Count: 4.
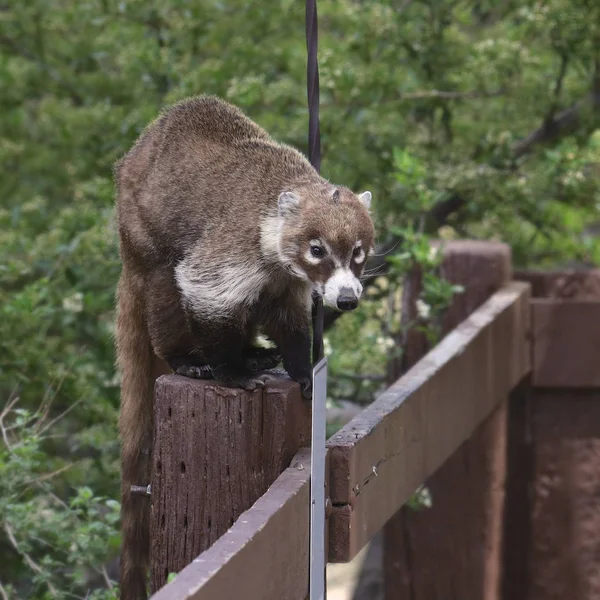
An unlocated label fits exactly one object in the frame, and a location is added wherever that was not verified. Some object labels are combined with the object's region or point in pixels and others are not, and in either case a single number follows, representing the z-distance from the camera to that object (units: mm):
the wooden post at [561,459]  7664
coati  5680
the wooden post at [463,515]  7496
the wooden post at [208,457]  4344
